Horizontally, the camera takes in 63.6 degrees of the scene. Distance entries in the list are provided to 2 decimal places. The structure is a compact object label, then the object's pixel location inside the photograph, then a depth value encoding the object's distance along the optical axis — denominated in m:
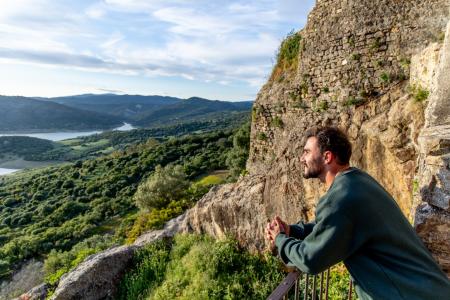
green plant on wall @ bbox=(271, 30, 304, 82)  10.47
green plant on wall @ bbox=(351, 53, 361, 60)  7.56
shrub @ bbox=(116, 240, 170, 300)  9.28
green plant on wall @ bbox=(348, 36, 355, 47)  7.71
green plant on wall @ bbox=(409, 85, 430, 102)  5.55
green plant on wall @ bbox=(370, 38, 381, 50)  7.25
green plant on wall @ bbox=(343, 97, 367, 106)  7.18
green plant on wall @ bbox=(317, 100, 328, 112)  8.16
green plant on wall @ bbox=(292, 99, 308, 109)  9.03
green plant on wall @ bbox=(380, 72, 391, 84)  6.91
